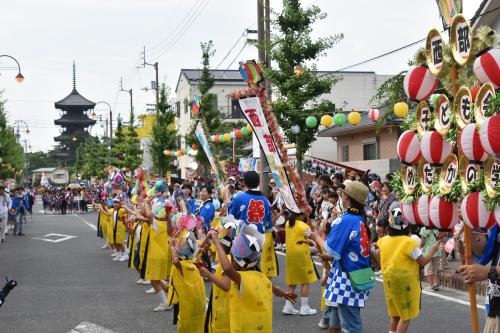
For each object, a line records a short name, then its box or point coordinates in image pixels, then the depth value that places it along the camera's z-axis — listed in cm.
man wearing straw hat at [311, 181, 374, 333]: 589
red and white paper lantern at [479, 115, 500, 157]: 406
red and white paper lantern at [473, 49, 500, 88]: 420
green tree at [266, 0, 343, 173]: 1898
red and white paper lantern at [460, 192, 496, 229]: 438
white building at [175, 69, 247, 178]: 4762
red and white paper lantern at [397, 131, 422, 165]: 520
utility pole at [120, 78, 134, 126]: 5315
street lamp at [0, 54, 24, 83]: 2861
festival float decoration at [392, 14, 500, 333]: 427
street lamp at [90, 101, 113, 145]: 5834
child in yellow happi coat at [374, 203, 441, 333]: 654
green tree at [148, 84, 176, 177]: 4284
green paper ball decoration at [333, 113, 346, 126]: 1625
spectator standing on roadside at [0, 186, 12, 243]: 2048
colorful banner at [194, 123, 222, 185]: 1104
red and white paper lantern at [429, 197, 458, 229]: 481
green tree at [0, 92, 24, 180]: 3848
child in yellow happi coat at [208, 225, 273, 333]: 495
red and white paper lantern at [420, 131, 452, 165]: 489
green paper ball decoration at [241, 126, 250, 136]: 1920
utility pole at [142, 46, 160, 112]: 4159
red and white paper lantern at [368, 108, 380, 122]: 1557
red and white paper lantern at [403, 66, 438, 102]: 512
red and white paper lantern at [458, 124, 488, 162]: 435
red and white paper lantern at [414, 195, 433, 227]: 502
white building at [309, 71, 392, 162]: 3762
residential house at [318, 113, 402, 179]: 2392
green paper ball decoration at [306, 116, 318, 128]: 1673
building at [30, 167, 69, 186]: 10944
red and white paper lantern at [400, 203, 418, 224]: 528
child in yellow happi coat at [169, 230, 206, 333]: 636
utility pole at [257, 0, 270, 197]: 1755
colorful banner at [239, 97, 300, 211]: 759
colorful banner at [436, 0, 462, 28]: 487
